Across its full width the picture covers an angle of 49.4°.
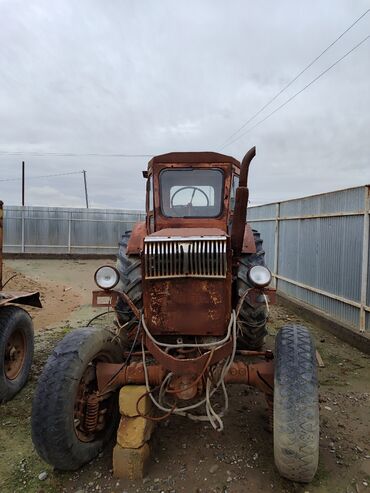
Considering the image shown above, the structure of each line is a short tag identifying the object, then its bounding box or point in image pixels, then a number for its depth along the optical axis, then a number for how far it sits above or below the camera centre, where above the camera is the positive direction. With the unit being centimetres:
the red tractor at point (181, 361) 290 -99
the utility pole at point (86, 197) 3612 +351
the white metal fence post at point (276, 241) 1038 -4
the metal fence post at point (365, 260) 626 -29
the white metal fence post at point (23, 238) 1989 -15
